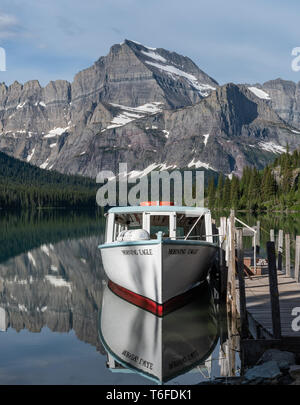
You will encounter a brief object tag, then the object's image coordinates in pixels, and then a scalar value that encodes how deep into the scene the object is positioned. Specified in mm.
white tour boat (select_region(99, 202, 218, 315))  21297
